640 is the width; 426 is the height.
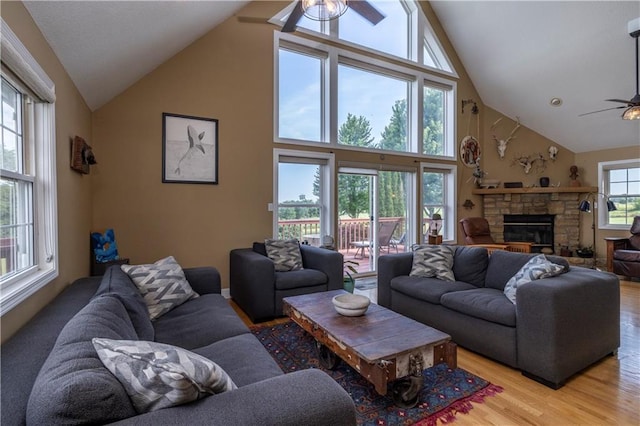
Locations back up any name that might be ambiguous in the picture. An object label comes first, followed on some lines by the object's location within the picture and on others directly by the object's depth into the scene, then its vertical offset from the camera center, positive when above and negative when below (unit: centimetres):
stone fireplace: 640 -4
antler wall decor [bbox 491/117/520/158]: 679 +148
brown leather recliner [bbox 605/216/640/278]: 473 -69
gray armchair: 329 -75
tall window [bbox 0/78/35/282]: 160 +10
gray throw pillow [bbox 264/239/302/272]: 373 -52
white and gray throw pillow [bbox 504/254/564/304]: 240 -48
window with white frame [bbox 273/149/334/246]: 468 +22
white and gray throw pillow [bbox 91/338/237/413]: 89 -46
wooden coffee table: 171 -77
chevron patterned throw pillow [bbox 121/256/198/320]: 228 -55
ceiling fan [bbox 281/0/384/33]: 273 +177
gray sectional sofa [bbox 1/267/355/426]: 80 -52
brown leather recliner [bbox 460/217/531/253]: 573 -40
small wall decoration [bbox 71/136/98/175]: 257 +47
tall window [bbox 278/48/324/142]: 473 +173
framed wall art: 388 +76
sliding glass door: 524 -7
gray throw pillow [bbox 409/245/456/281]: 327 -56
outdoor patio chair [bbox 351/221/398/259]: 544 -54
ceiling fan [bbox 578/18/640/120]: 410 +136
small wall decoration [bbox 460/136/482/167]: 647 +117
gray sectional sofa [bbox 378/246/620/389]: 211 -79
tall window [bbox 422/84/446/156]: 613 +172
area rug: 182 -116
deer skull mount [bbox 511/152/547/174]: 688 +100
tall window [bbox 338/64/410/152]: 523 +172
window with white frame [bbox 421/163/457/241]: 617 +26
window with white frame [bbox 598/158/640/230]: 607 +36
